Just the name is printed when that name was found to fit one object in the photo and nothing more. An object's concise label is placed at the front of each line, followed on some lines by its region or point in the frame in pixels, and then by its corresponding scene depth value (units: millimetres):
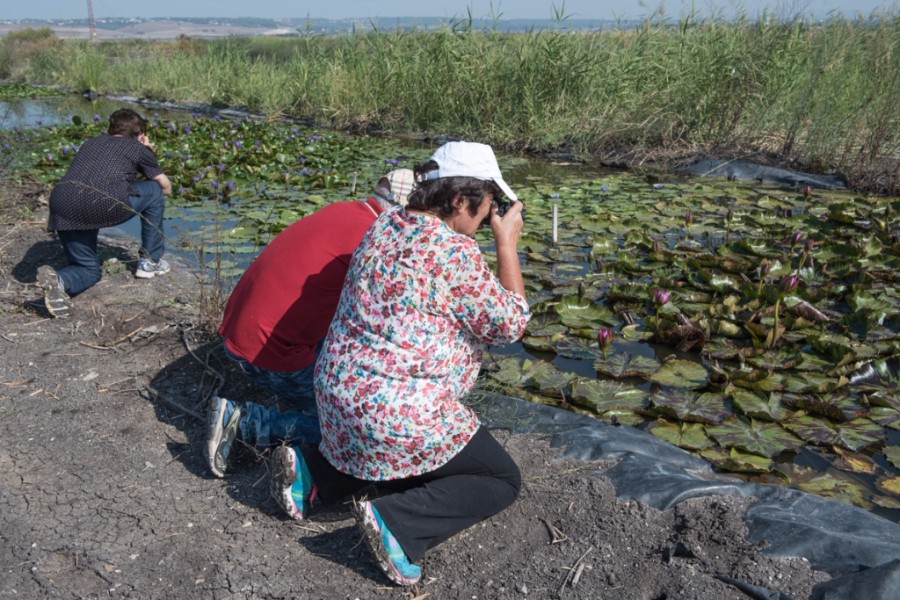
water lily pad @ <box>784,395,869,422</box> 2895
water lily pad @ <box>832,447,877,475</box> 2658
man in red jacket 2350
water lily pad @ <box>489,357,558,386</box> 3230
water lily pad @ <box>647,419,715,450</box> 2771
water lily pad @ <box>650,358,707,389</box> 3188
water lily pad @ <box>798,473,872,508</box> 2496
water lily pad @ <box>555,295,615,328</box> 3744
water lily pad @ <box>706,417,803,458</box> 2726
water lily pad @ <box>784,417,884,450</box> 2758
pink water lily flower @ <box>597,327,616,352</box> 3348
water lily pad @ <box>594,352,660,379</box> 3247
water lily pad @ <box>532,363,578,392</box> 3158
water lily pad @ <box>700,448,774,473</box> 2633
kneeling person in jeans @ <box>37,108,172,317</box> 3701
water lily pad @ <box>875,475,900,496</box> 2543
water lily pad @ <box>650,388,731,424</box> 2928
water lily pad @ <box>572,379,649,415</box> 3014
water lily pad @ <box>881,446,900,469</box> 2645
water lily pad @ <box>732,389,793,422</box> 2930
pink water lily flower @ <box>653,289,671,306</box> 3494
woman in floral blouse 1899
